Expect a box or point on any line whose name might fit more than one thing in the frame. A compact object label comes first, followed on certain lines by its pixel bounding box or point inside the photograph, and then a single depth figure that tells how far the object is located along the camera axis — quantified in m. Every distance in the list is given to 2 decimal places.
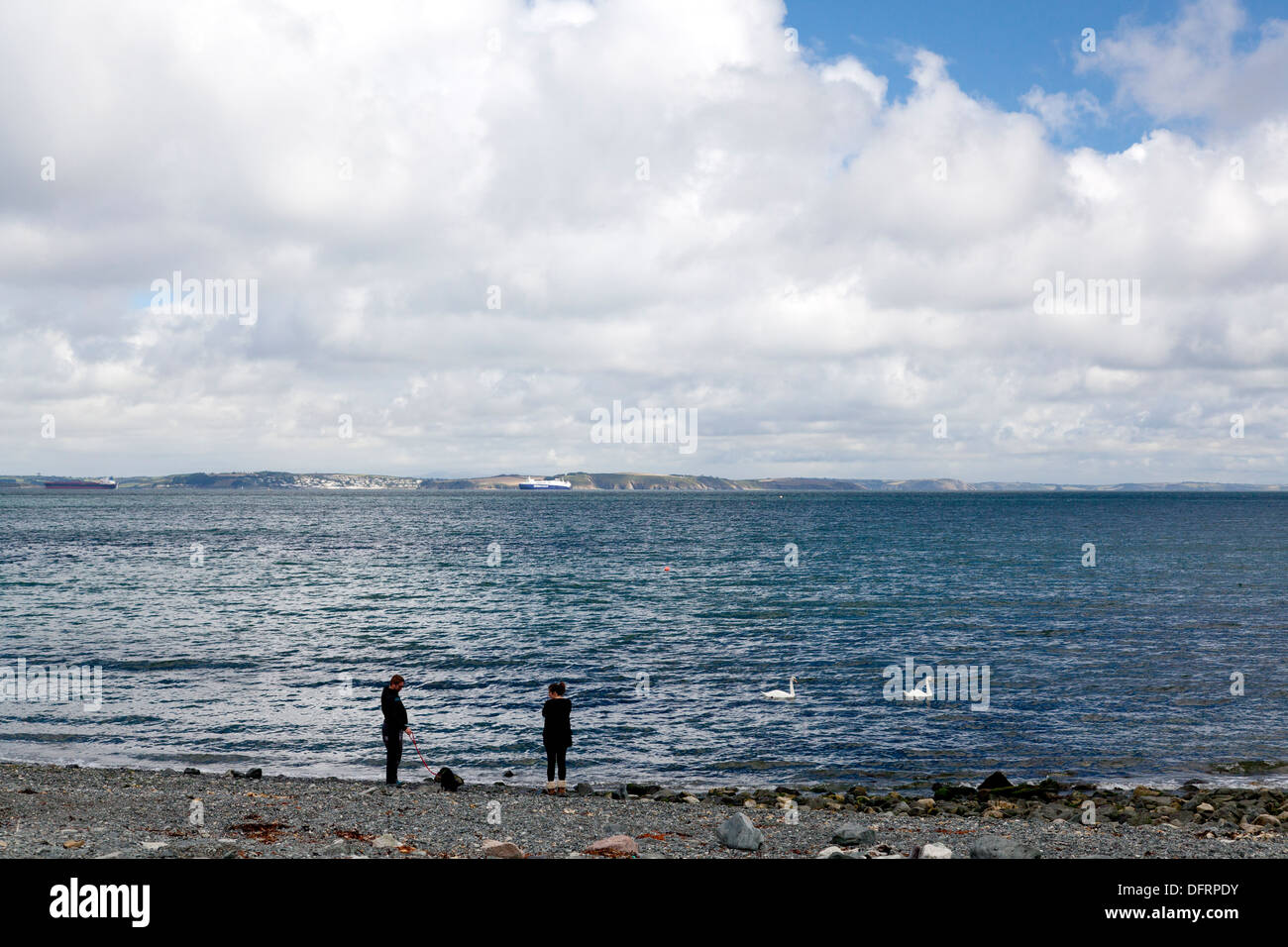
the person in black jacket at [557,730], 21.83
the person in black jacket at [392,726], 21.81
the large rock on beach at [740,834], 15.90
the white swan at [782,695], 33.50
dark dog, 22.44
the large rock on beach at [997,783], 23.05
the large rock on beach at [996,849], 14.45
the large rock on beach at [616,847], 14.77
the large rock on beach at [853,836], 16.09
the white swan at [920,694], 33.09
